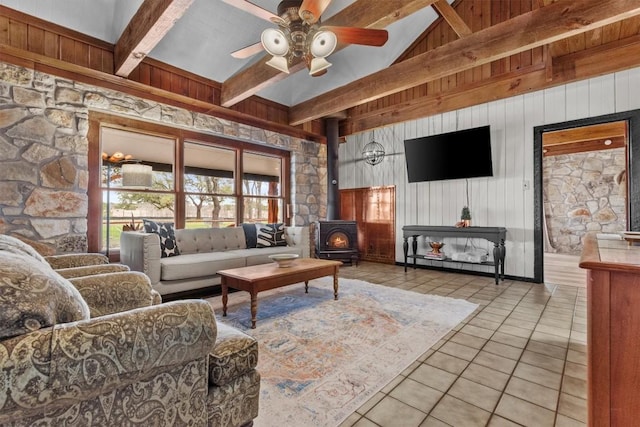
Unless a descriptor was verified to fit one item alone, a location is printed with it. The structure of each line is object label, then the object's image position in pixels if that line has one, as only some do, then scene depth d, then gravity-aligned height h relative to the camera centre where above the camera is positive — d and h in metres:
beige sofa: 3.14 -0.50
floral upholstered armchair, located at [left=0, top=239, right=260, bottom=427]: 0.73 -0.42
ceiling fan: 2.28 +1.48
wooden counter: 1.01 -0.45
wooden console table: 4.26 -0.32
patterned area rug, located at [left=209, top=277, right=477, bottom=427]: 1.62 -1.00
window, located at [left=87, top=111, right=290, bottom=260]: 3.58 +0.53
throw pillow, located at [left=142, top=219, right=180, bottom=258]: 3.58 -0.25
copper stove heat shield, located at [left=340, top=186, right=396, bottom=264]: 5.87 -0.07
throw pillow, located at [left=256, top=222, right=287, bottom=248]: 4.54 -0.32
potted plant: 4.67 -0.04
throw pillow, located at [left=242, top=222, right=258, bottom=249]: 4.55 -0.32
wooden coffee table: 2.61 -0.59
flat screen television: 4.61 +0.99
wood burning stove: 5.46 -0.47
